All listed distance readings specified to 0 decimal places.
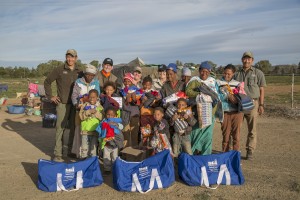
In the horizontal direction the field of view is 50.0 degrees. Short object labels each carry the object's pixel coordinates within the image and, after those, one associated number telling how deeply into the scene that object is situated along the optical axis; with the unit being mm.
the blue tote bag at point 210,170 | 4824
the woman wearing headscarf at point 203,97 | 5457
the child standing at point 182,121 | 5398
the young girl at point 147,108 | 5688
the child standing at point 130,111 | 6008
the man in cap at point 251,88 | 6168
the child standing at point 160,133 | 5391
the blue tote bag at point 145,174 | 4688
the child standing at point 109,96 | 5711
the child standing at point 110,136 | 5369
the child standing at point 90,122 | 5539
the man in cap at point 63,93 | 6344
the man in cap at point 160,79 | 6330
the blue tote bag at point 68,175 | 4777
